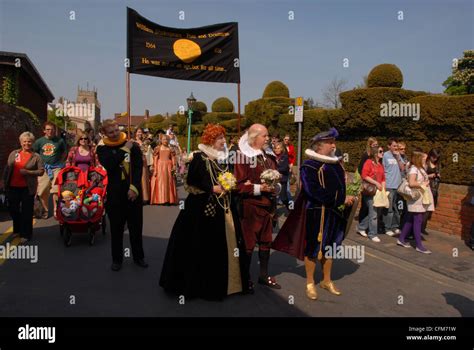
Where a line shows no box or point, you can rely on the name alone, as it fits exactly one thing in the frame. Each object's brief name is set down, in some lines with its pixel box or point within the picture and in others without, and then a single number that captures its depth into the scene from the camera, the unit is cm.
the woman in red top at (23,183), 688
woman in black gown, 452
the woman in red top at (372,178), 797
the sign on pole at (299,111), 1076
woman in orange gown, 1137
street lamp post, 2235
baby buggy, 653
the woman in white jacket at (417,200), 702
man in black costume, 551
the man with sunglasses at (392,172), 817
